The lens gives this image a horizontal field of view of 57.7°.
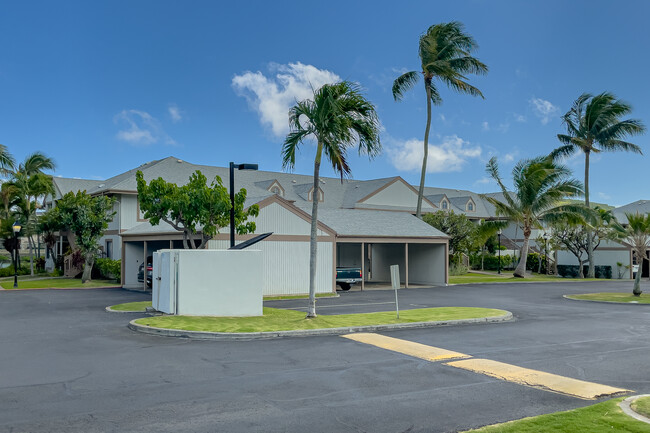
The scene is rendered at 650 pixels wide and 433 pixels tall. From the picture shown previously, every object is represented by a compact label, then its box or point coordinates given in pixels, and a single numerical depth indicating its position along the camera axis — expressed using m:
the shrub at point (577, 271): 47.62
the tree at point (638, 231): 29.75
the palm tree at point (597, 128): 44.44
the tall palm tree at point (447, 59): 40.16
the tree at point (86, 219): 31.45
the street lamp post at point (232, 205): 20.67
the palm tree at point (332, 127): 17.05
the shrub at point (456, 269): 45.22
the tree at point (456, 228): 42.47
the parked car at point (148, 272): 28.45
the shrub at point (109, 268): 34.34
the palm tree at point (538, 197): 41.59
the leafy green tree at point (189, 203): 22.66
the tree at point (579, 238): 47.19
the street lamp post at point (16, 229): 31.38
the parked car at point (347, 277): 30.89
